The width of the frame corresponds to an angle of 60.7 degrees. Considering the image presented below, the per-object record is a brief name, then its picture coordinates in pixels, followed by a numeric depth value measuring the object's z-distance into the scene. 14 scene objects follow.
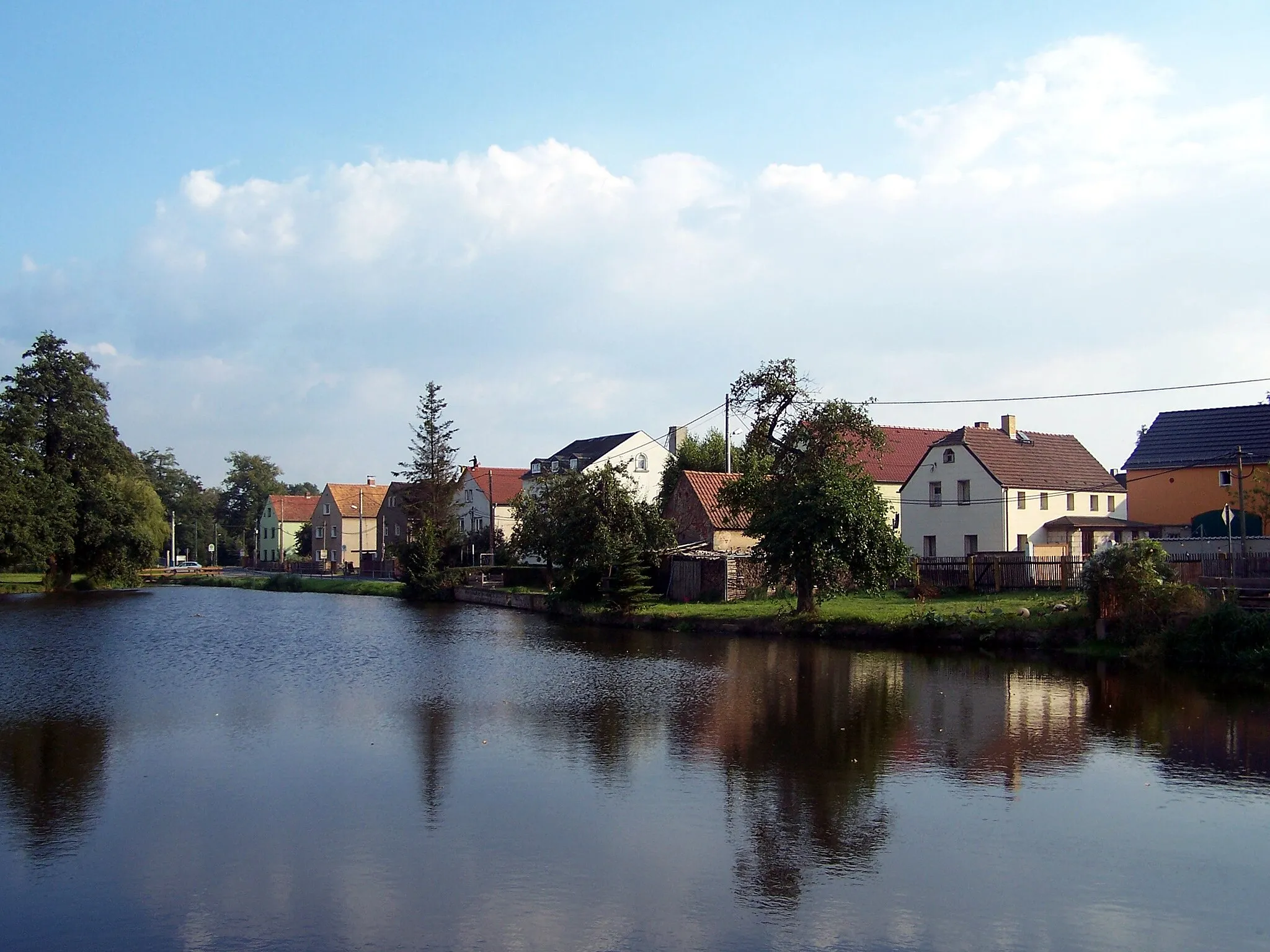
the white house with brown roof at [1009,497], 47.56
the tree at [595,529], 41.94
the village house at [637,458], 73.94
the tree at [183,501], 121.81
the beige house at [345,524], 95.38
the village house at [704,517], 46.47
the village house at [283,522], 108.81
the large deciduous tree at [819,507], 32.38
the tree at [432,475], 72.44
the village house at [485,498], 78.88
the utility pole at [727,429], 43.97
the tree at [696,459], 64.69
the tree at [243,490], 135.00
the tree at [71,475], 58.38
